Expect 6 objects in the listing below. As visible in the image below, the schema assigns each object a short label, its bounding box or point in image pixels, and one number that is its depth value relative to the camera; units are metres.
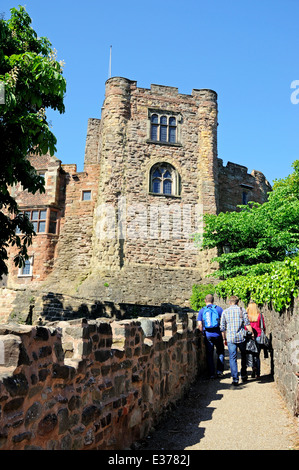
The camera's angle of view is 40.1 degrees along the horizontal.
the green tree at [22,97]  8.79
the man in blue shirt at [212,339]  9.45
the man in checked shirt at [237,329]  8.77
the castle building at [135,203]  23.80
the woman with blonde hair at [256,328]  9.00
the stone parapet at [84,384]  3.25
